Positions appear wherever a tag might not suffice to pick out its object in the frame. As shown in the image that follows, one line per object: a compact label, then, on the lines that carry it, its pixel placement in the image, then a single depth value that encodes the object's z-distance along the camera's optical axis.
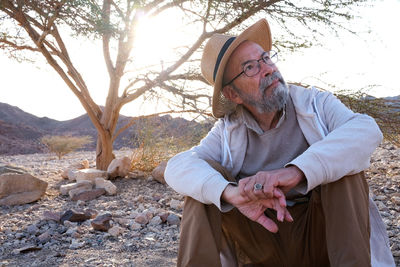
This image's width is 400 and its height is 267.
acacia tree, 5.83
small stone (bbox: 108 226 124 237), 3.87
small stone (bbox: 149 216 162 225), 4.23
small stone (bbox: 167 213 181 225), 4.22
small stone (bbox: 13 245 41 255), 3.50
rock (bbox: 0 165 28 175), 5.65
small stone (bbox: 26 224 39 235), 4.04
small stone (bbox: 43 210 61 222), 4.31
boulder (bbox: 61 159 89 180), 7.33
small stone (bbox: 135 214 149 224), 4.23
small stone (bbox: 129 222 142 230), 4.10
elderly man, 1.94
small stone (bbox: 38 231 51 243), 3.77
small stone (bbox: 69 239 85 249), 3.56
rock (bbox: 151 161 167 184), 6.44
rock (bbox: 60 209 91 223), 4.25
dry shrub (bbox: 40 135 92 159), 15.95
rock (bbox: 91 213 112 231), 3.97
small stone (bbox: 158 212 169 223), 4.27
